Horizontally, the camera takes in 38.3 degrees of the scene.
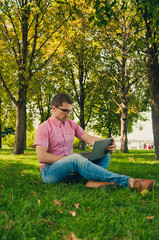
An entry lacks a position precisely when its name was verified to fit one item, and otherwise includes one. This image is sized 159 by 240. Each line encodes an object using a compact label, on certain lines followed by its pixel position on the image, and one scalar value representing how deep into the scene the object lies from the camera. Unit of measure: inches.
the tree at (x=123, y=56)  604.8
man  139.6
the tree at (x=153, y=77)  374.9
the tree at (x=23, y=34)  511.2
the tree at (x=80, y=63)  591.2
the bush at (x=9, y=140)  1168.8
